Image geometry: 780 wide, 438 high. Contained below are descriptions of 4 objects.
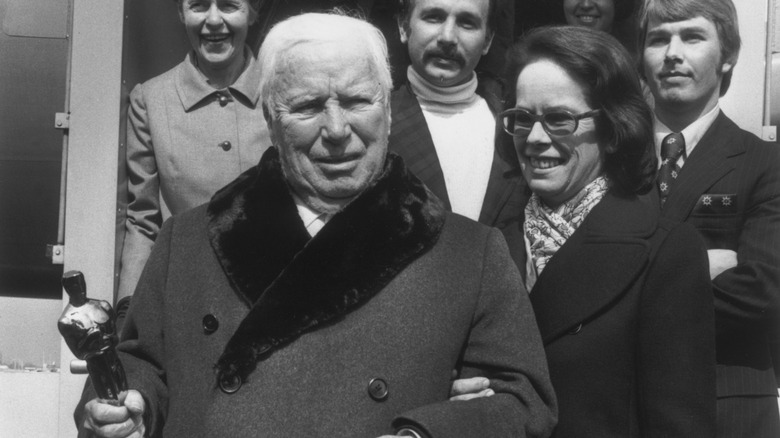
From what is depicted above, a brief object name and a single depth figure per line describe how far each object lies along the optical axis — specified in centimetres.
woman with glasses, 224
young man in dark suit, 258
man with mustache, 286
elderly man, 212
